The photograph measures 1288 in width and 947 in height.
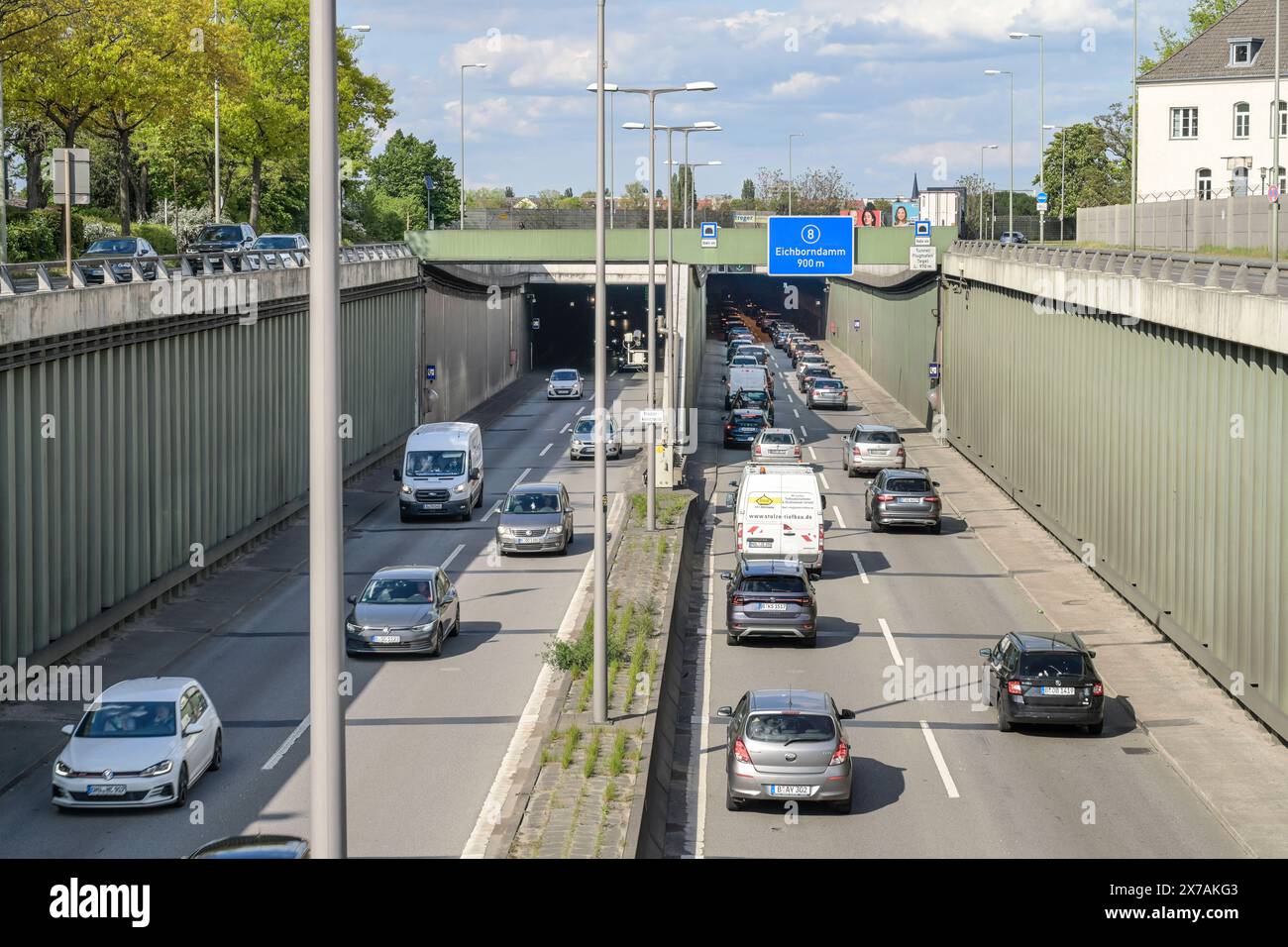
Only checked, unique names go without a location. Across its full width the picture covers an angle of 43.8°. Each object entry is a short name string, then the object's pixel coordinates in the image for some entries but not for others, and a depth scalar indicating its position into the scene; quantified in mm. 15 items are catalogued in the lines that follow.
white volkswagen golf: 20250
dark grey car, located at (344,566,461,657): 29156
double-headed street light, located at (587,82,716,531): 41294
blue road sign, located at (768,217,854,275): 60375
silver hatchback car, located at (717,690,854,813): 20344
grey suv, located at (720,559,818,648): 30641
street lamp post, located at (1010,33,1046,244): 65938
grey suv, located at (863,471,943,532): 44156
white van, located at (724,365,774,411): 73250
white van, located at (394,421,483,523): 45188
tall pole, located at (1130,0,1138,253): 45188
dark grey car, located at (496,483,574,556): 40062
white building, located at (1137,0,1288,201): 78812
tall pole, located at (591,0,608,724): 23297
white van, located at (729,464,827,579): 37594
